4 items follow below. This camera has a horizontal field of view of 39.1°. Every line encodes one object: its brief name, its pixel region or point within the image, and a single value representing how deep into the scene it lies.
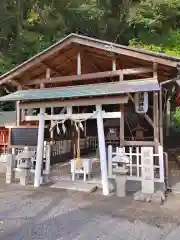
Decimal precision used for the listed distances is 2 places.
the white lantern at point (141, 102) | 8.36
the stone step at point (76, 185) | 7.55
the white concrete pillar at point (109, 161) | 7.75
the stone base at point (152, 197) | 6.56
